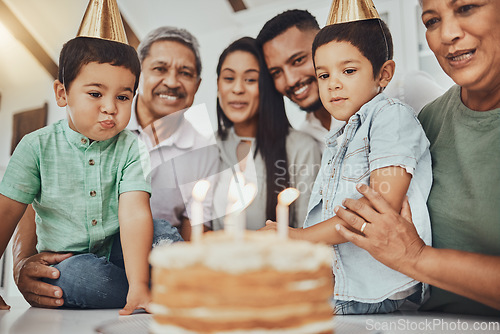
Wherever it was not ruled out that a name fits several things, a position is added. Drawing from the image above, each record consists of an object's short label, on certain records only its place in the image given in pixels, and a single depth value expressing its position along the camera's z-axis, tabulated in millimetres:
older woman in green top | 1043
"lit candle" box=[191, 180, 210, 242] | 696
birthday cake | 601
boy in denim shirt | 1143
